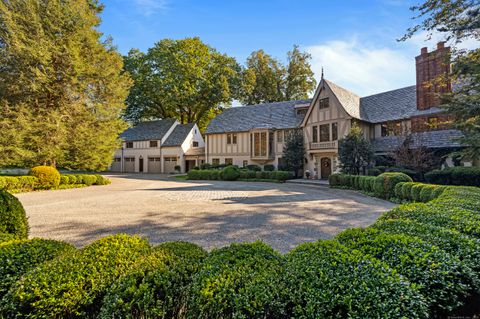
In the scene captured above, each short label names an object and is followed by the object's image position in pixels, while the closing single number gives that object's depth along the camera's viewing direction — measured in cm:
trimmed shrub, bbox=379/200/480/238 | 318
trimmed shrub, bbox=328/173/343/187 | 1636
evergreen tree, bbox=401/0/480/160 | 791
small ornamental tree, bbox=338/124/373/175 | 1740
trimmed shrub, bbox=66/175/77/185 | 1766
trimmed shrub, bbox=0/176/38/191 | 1367
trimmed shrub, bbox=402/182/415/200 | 996
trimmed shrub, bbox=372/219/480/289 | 245
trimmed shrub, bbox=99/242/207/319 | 192
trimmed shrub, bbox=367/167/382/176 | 1661
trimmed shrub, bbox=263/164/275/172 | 2470
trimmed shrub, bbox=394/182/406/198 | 1055
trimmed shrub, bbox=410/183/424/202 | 926
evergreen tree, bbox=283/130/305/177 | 2302
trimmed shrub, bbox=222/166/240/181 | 2312
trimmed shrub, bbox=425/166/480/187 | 1203
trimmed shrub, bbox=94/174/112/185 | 1955
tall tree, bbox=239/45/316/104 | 3462
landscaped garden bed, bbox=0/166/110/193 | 1411
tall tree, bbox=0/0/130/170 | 1631
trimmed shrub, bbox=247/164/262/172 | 2495
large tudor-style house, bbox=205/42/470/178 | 1794
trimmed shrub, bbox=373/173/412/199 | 1127
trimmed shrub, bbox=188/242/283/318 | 179
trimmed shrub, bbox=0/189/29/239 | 361
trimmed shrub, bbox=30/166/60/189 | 1562
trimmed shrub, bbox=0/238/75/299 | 225
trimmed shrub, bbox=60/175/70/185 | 1719
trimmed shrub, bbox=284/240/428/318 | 169
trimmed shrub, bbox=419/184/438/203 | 841
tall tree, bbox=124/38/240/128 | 3369
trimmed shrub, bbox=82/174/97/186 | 1869
